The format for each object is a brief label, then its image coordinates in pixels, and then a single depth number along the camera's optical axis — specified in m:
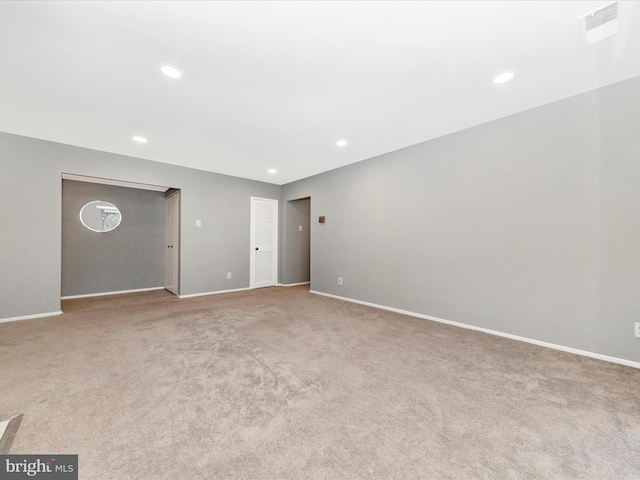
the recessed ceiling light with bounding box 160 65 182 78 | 2.14
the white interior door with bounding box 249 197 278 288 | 6.02
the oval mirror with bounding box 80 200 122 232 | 5.10
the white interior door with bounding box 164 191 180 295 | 5.10
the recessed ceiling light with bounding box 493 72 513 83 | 2.24
